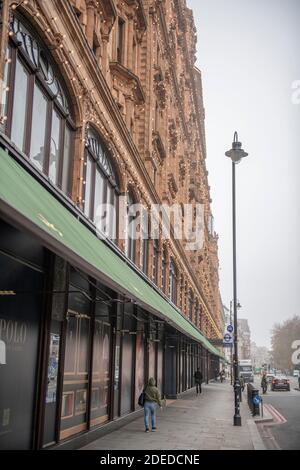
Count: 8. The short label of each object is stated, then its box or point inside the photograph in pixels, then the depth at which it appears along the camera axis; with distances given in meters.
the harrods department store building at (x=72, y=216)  8.78
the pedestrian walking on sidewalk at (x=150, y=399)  15.05
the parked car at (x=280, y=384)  50.22
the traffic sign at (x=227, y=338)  28.30
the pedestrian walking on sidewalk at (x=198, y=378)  35.83
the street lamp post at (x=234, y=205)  21.27
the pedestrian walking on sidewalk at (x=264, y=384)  43.83
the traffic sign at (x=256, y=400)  21.75
